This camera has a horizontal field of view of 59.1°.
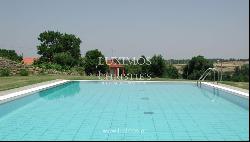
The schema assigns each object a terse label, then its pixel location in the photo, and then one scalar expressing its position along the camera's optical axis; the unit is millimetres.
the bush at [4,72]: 12397
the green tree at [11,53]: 30942
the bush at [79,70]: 17323
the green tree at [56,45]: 25837
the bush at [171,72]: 19340
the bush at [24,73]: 13043
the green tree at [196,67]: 20048
